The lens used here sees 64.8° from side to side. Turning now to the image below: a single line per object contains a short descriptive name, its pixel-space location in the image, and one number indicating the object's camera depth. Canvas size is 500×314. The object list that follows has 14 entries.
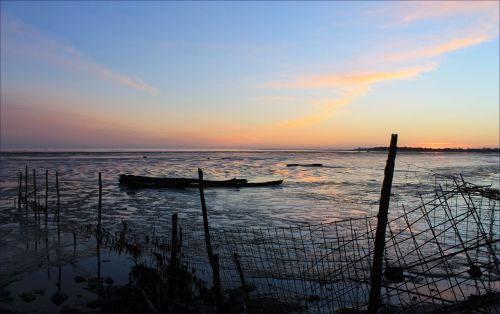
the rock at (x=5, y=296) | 8.90
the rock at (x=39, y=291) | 9.36
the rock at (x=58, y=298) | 8.88
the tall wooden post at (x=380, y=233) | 6.11
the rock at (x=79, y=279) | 10.25
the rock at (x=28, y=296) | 8.94
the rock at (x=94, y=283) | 9.69
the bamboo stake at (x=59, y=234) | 15.09
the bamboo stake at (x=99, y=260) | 9.60
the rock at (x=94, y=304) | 8.53
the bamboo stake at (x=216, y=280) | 7.94
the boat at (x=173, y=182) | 36.03
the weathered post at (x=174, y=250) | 9.62
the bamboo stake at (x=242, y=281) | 9.28
